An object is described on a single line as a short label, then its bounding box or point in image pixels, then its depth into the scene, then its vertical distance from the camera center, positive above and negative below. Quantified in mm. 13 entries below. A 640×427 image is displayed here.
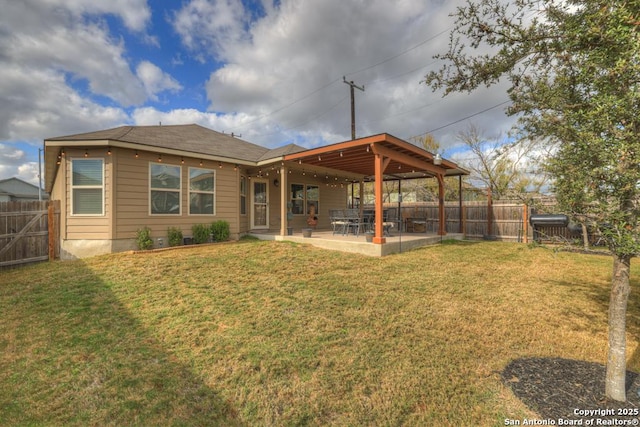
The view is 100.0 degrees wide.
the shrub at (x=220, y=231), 8438 -399
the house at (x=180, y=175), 6871 +1310
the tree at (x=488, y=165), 16403 +3327
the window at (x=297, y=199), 11445 +816
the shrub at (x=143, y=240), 7094 -560
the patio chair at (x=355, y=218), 9116 -51
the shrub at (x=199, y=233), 8039 -436
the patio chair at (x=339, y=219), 9307 -69
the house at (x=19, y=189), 29809 +3700
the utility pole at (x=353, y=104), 13984 +5959
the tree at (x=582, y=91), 1891 +1094
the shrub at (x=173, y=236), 7641 -497
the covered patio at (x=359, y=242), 6957 -714
